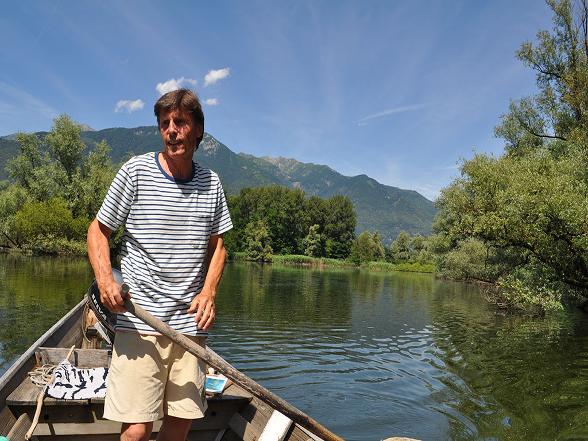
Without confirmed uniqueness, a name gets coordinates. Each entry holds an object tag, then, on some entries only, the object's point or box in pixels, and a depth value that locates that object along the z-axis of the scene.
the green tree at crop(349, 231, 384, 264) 85.56
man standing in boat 2.79
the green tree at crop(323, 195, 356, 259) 88.44
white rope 4.59
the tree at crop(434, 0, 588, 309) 15.24
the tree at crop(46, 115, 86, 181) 45.69
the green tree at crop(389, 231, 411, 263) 95.50
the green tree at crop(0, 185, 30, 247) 47.00
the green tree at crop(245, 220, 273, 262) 74.00
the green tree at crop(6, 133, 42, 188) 46.12
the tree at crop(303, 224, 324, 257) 83.88
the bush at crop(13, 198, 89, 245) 43.38
